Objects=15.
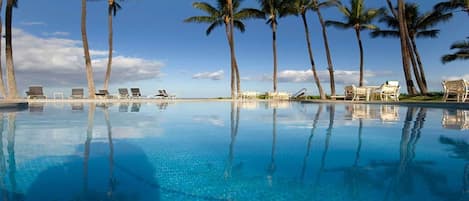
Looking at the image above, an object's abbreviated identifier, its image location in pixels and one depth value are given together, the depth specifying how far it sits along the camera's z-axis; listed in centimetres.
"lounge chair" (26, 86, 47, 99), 1788
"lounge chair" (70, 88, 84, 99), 1850
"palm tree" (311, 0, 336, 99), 2097
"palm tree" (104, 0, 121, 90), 1977
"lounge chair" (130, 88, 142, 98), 2078
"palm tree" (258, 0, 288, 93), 2353
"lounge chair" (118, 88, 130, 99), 2044
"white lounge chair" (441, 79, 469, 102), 1170
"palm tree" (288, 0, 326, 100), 2181
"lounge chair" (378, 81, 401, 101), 1509
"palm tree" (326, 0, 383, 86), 2327
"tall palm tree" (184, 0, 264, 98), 2386
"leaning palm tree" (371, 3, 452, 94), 2172
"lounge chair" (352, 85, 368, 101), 1565
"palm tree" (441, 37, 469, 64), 2367
